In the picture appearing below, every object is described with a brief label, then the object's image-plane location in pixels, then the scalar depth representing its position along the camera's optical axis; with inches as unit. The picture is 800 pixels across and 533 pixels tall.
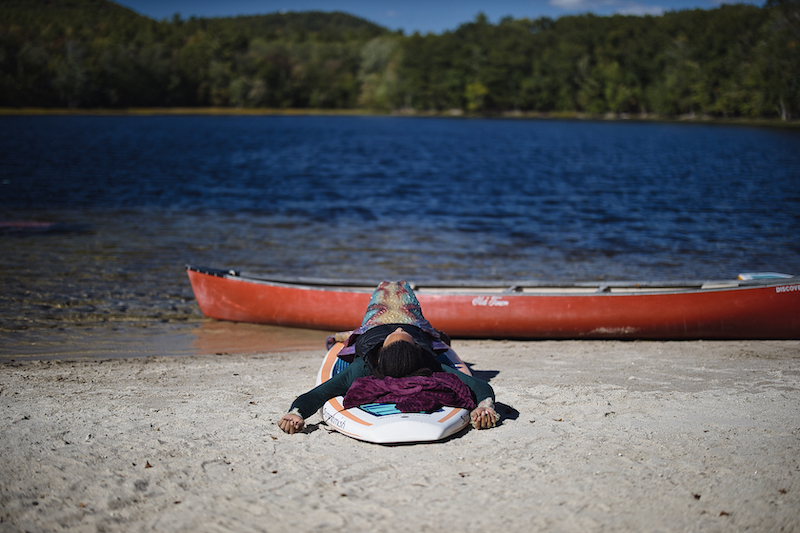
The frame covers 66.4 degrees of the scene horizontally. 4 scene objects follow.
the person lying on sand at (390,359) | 178.2
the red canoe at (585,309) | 281.6
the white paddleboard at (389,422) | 167.6
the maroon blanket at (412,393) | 175.9
